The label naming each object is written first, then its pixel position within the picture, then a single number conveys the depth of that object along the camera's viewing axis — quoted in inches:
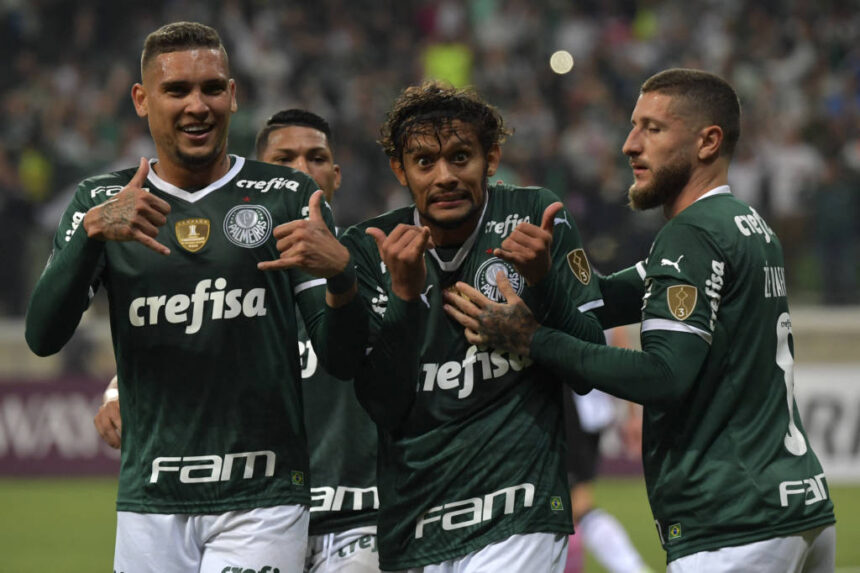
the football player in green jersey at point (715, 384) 321.7
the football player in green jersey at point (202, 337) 327.0
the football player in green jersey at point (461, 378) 334.0
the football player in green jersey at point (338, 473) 399.5
